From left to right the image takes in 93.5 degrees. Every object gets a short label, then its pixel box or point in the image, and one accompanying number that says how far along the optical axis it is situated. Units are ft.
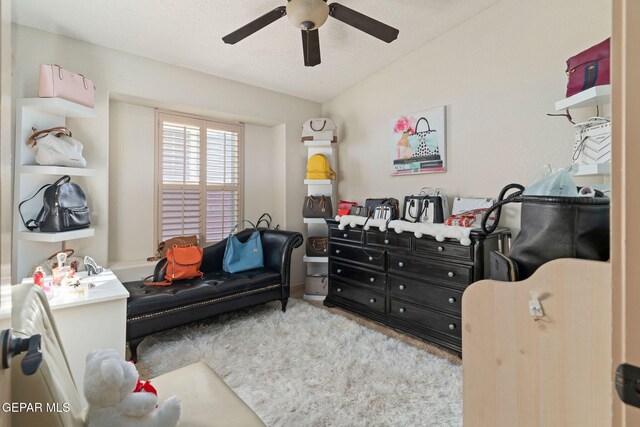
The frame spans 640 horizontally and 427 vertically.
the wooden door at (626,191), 1.42
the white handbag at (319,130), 12.33
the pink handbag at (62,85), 7.51
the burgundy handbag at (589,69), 5.84
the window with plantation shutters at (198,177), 11.22
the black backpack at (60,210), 7.66
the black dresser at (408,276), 7.74
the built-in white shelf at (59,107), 7.49
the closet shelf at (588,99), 5.69
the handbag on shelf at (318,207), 12.21
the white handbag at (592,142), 5.58
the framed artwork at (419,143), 9.77
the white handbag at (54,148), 7.57
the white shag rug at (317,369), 5.68
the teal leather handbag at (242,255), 10.52
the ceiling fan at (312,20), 6.48
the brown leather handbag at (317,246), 12.40
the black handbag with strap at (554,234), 2.54
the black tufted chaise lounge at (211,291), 7.66
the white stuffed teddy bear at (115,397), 2.89
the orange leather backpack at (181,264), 9.18
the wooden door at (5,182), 1.60
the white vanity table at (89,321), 5.85
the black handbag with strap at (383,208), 9.61
